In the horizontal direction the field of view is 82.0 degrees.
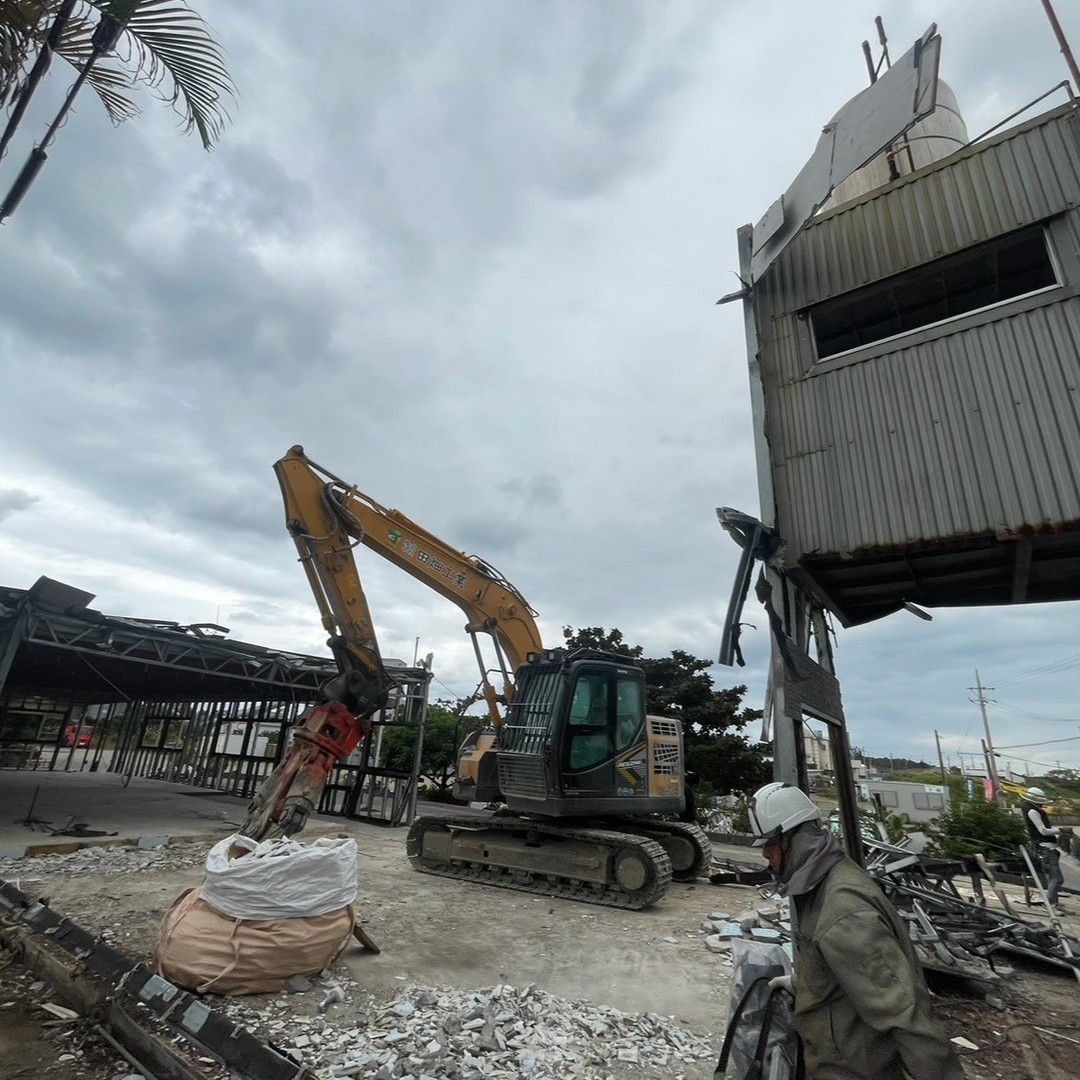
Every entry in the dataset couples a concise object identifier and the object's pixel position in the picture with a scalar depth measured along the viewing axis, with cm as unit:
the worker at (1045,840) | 656
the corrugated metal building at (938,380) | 393
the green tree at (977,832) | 1036
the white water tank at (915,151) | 585
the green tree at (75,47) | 242
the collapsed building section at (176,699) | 948
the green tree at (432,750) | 2077
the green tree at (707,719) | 1716
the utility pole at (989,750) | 2638
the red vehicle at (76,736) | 2785
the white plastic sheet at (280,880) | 404
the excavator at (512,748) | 713
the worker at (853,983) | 192
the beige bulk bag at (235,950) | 384
